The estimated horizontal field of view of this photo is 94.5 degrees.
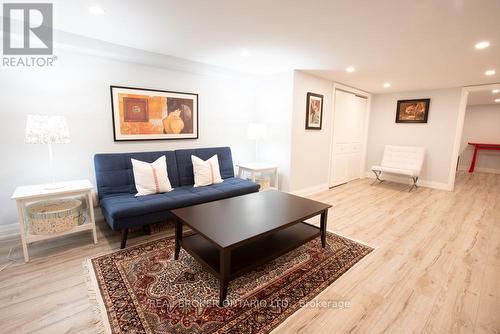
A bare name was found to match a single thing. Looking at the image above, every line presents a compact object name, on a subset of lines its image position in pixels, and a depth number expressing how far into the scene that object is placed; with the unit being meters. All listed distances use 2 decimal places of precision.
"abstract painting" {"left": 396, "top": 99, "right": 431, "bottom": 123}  5.09
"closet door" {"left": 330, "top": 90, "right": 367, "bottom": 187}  4.89
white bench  4.90
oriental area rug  1.47
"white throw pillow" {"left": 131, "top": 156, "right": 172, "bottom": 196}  2.75
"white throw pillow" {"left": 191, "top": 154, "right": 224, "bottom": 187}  3.26
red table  6.56
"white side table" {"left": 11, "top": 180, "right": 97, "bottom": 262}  2.07
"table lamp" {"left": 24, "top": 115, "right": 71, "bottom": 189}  2.15
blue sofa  2.33
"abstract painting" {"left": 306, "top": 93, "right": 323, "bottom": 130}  4.10
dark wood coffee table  1.66
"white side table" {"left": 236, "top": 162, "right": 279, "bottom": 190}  3.81
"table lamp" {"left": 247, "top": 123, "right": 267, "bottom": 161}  4.01
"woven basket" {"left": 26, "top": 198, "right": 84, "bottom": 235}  2.15
